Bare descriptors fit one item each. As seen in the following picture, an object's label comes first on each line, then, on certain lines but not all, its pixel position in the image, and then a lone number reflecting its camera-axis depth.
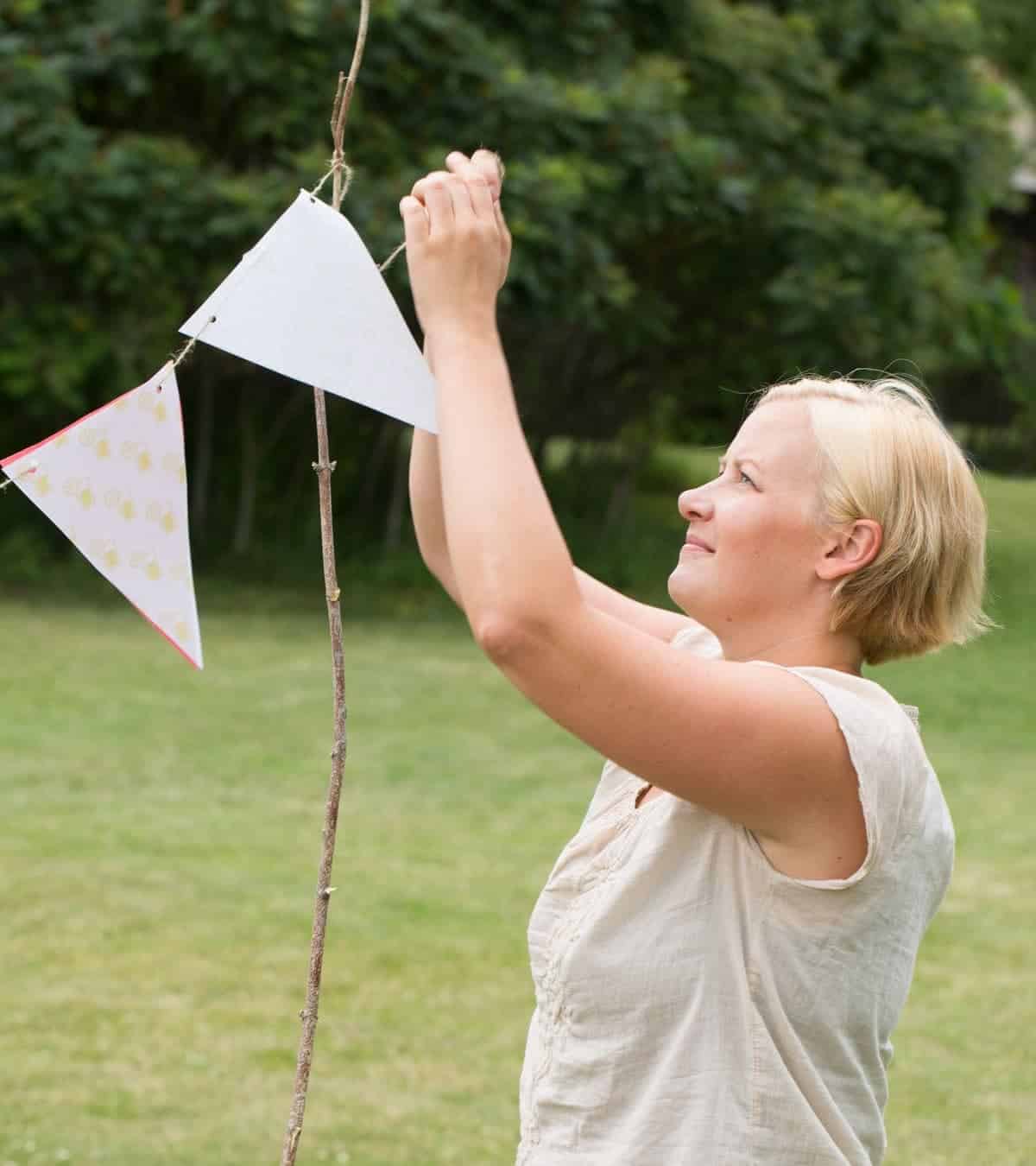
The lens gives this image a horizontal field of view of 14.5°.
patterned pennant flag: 3.00
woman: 2.83
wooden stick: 2.95
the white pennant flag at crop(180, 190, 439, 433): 2.93
